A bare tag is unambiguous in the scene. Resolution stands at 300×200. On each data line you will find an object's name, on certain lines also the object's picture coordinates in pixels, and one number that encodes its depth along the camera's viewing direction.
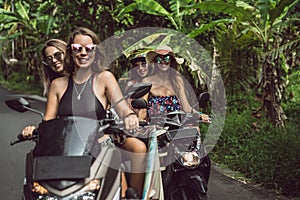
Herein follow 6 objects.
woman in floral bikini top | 4.73
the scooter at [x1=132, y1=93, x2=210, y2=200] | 4.18
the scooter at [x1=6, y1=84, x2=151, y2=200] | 2.89
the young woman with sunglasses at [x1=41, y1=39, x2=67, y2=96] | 4.69
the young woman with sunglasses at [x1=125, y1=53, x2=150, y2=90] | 5.01
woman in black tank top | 3.48
